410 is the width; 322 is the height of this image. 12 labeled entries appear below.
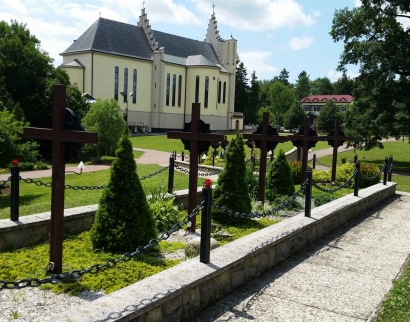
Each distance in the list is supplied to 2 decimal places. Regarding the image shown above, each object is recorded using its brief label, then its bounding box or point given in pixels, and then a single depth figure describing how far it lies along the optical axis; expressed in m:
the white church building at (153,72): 48.84
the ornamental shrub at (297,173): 16.03
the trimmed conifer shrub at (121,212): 5.80
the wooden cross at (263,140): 10.22
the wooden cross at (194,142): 7.31
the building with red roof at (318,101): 108.00
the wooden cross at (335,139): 15.35
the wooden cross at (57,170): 4.88
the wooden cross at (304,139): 12.33
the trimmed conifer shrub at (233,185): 8.23
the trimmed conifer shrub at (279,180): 10.65
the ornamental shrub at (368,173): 15.34
